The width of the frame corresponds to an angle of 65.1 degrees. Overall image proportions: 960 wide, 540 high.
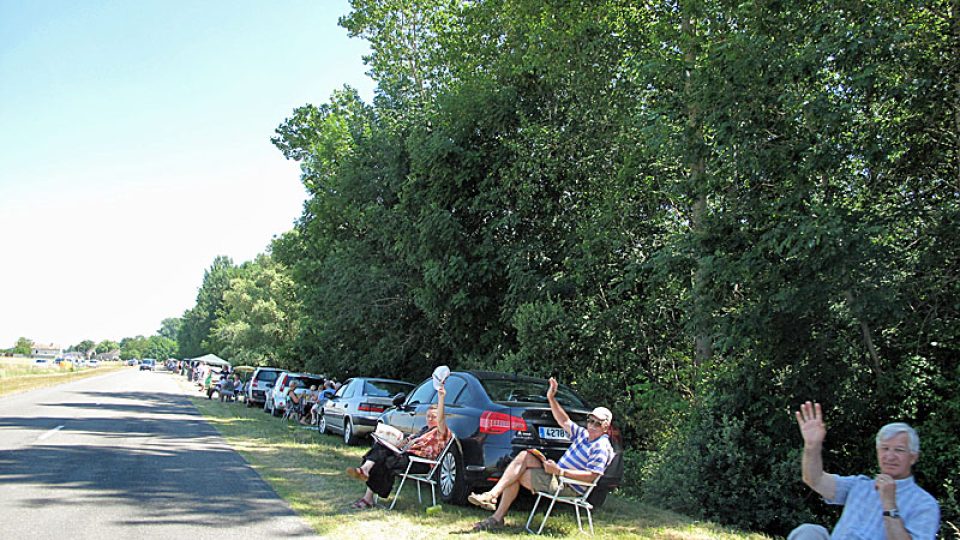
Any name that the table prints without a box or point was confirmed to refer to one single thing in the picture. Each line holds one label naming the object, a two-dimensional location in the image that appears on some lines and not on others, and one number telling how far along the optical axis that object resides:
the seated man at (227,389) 37.72
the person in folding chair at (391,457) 8.86
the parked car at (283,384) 26.70
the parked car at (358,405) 17.12
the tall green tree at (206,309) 124.25
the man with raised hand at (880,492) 4.31
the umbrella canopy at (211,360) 74.71
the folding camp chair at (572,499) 7.76
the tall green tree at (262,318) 55.34
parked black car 8.62
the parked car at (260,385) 32.47
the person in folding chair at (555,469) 7.80
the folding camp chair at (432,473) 9.03
